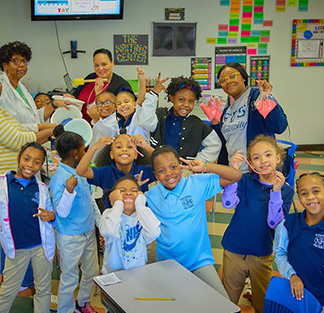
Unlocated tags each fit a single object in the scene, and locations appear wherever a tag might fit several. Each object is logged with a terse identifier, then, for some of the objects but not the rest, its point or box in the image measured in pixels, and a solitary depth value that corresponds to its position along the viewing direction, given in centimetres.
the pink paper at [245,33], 628
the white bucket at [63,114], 308
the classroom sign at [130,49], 601
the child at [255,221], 221
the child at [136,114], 271
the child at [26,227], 230
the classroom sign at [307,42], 634
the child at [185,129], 278
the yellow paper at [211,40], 620
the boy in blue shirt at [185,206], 204
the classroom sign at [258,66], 635
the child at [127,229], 197
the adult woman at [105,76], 333
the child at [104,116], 286
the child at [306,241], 188
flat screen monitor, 555
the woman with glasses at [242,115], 262
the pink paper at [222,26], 618
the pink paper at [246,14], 621
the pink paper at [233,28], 622
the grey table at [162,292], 148
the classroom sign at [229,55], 627
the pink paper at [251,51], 633
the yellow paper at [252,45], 632
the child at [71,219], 239
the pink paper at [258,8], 620
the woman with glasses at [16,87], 285
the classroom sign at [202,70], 623
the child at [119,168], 239
